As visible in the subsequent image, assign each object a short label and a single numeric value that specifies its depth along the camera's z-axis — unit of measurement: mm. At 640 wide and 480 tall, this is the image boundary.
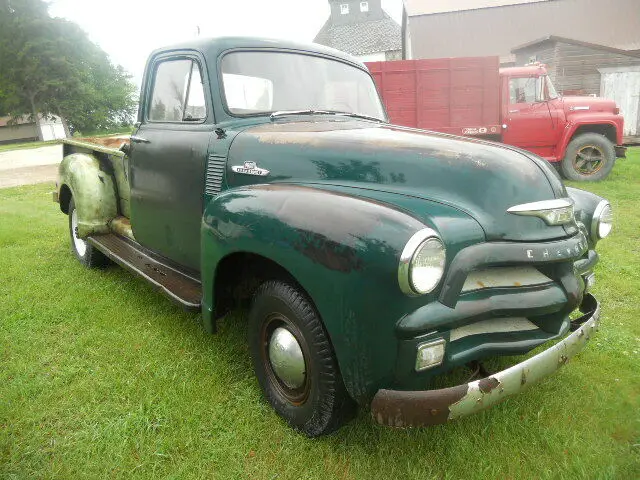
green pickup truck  1719
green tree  30734
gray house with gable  35344
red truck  8664
